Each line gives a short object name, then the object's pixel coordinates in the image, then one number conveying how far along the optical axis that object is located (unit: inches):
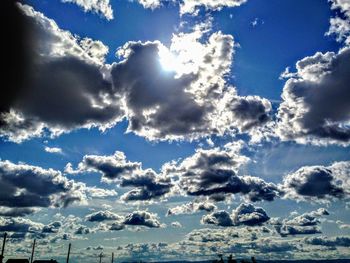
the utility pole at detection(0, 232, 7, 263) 2735.2
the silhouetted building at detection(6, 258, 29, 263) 2991.6
